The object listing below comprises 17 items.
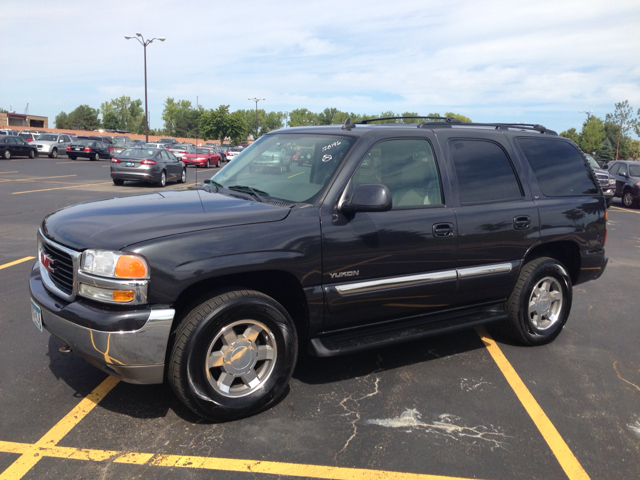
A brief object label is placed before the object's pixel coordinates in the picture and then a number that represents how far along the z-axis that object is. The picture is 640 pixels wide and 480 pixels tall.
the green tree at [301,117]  143.00
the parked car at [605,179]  19.15
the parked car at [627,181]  19.72
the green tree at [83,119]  122.62
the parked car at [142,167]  20.23
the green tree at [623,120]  73.88
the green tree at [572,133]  82.12
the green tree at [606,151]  72.25
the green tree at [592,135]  72.19
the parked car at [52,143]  37.44
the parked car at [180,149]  38.47
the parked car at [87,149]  37.56
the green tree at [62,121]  126.12
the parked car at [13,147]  32.75
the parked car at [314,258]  3.12
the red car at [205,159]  35.02
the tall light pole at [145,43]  45.66
